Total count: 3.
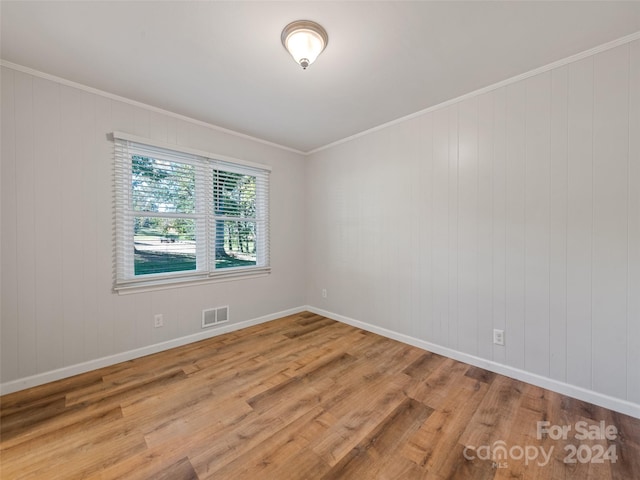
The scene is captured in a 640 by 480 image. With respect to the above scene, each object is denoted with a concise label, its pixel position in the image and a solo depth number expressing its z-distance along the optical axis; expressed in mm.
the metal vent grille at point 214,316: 3127
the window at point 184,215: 2594
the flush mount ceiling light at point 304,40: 1657
